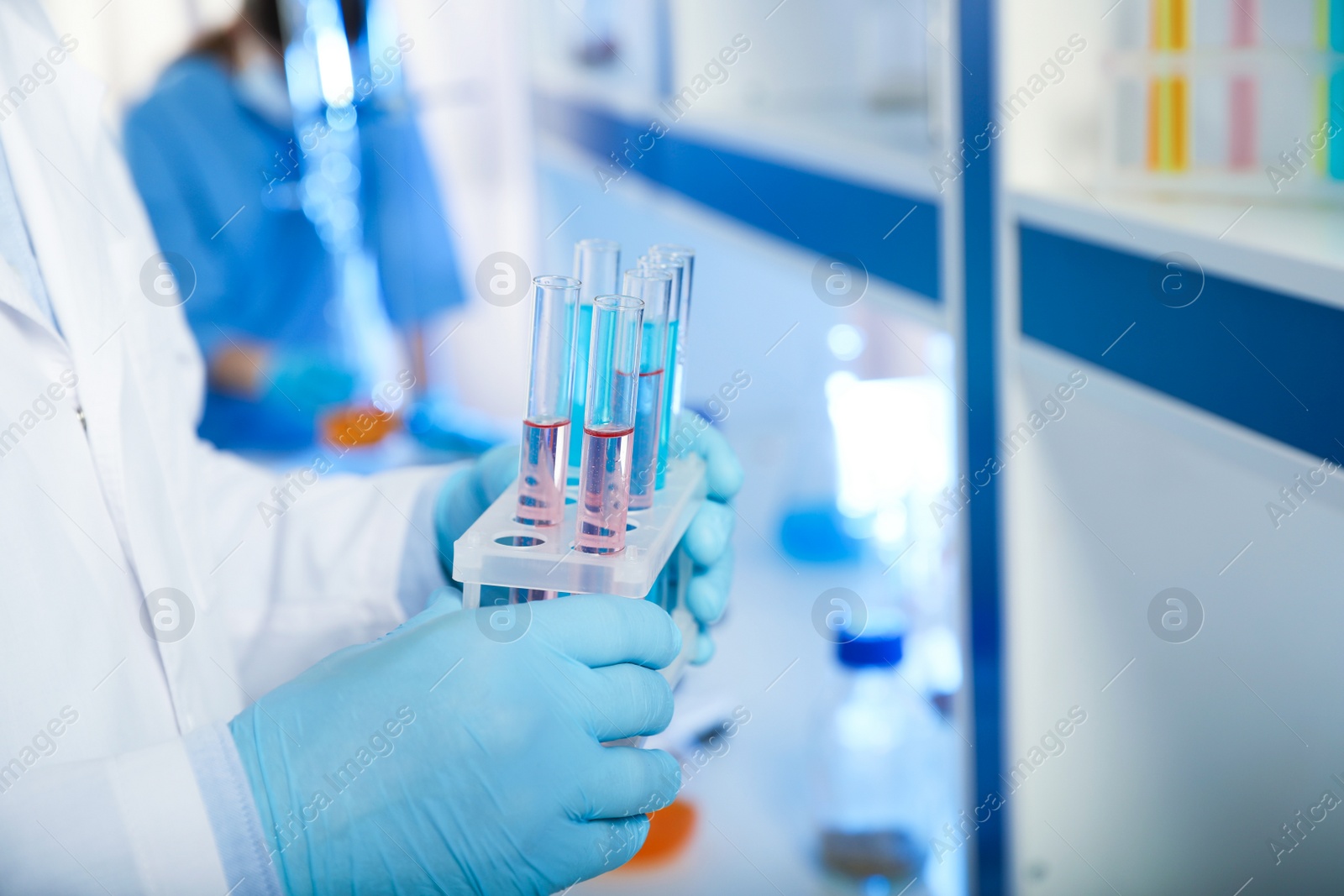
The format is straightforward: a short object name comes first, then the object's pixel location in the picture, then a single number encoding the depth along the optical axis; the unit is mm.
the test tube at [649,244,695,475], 692
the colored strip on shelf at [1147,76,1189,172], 889
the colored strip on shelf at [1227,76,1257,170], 853
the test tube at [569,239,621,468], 652
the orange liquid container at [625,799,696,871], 1085
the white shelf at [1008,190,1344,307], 655
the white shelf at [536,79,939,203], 1125
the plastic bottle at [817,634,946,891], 1123
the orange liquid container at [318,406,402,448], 2324
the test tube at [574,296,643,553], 601
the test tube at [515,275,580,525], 621
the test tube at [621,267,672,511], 624
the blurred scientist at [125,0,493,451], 2227
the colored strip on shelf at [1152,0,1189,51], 863
